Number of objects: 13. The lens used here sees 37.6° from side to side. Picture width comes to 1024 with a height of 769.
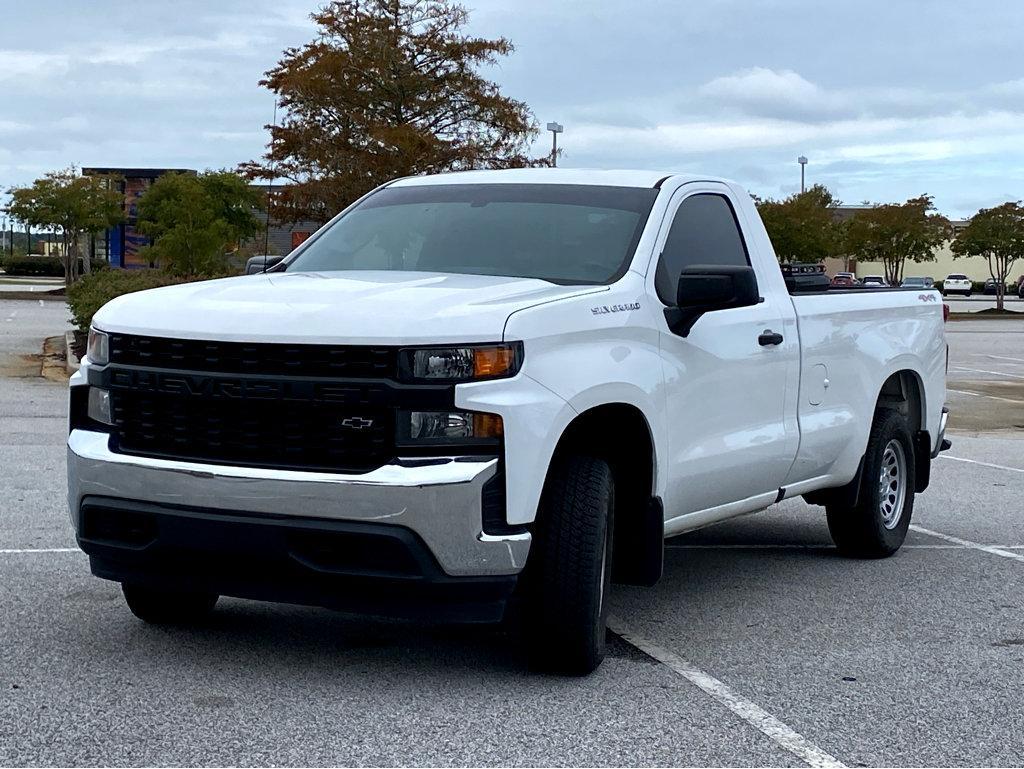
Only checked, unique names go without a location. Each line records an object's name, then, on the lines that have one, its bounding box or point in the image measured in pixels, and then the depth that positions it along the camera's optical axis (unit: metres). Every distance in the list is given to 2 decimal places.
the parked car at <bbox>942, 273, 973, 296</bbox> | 83.19
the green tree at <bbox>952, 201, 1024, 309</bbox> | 61.81
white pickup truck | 4.96
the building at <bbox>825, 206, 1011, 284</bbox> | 101.17
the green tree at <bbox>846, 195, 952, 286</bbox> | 66.31
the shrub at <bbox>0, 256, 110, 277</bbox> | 81.20
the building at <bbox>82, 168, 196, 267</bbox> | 90.56
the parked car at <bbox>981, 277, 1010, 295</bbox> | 80.60
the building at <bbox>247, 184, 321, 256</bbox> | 39.38
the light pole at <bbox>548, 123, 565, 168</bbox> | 48.34
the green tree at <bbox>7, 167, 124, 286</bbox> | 55.66
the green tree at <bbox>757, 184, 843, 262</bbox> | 62.59
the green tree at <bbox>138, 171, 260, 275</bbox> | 38.53
